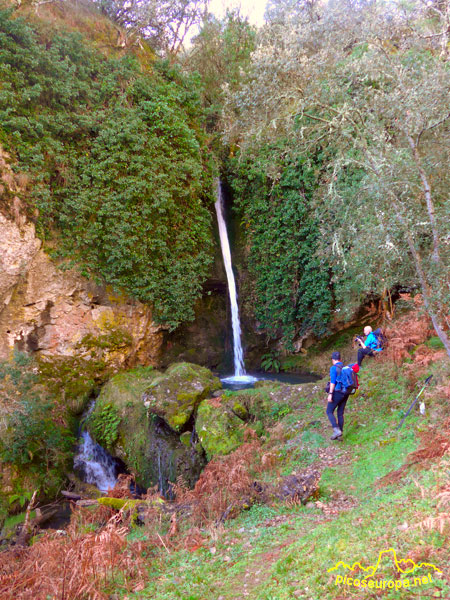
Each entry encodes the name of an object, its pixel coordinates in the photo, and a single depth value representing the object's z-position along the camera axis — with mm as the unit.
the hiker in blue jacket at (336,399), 7445
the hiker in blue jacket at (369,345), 10211
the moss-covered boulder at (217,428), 8977
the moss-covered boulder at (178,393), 10172
